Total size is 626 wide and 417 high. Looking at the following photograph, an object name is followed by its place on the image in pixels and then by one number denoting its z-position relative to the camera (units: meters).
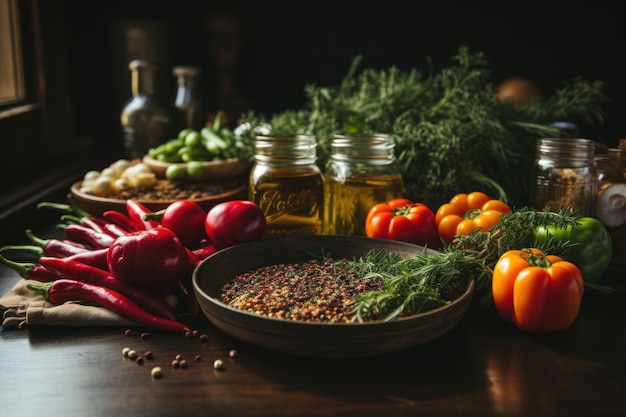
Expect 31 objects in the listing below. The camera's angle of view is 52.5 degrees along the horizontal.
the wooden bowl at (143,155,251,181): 1.59
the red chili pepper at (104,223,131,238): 1.24
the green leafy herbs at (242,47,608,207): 1.45
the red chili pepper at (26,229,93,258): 1.16
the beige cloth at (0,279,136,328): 0.96
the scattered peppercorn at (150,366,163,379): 0.82
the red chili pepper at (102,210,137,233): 1.29
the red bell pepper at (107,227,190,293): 1.00
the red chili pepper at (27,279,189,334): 0.96
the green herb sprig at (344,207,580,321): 0.89
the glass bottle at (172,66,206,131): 2.24
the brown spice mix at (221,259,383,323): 0.91
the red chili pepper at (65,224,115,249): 1.19
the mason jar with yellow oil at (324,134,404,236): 1.29
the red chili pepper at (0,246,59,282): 1.07
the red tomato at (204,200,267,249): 1.14
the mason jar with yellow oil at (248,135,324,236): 1.26
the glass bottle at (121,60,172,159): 1.98
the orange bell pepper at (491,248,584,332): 0.91
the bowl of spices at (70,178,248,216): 1.39
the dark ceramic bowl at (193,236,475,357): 0.80
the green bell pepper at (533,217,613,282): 1.06
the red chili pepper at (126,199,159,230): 1.23
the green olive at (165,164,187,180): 1.57
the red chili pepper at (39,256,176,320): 1.00
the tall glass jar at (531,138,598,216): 1.22
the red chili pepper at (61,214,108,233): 1.28
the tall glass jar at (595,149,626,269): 1.20
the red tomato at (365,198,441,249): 1.19
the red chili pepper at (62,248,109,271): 1.10
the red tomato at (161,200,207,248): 1.19
